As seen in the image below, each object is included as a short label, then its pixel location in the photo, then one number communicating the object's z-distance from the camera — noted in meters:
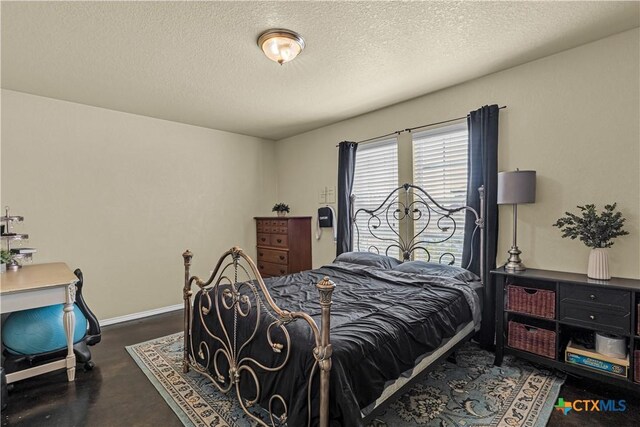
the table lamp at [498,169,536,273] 2.61
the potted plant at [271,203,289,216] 5.19
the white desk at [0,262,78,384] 2.23
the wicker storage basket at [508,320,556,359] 2.41
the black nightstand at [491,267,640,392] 2.08
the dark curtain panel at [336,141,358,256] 4.33
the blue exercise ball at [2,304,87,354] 2.44
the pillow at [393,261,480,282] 2.94
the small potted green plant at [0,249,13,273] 2.84
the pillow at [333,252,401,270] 3.50
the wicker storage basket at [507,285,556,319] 2.40
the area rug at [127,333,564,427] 2.00
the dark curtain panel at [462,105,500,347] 2.94
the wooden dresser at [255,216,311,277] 4.69
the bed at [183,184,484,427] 1.51
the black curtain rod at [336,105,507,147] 3.26
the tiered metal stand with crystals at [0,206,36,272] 2.92
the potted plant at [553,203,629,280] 2.25
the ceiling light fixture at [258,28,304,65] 2.25
